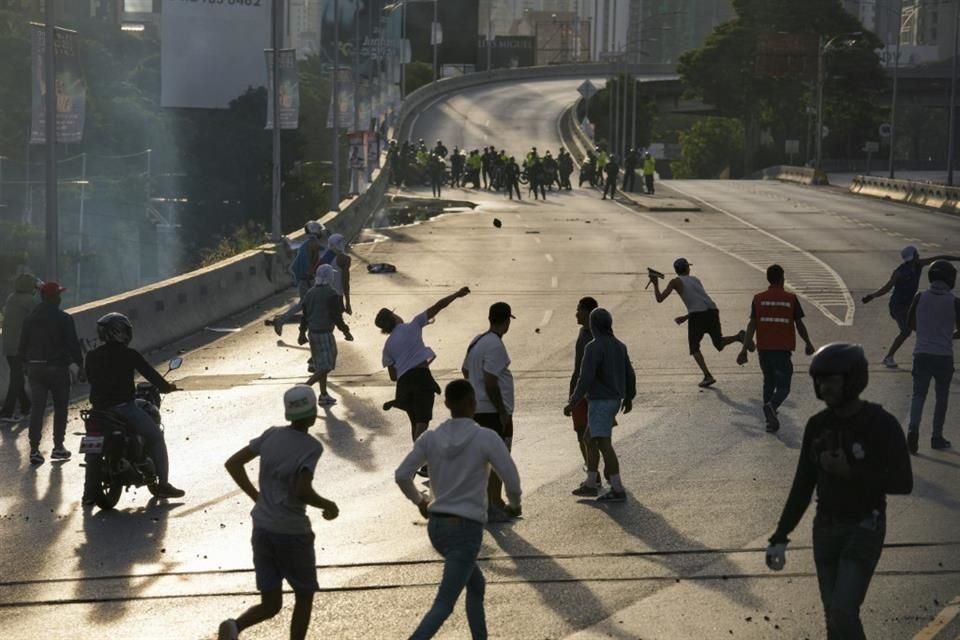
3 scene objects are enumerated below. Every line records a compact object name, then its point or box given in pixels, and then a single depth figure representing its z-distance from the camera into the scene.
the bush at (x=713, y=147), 162.00
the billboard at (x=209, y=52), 127.31
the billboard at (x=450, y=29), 167.75
